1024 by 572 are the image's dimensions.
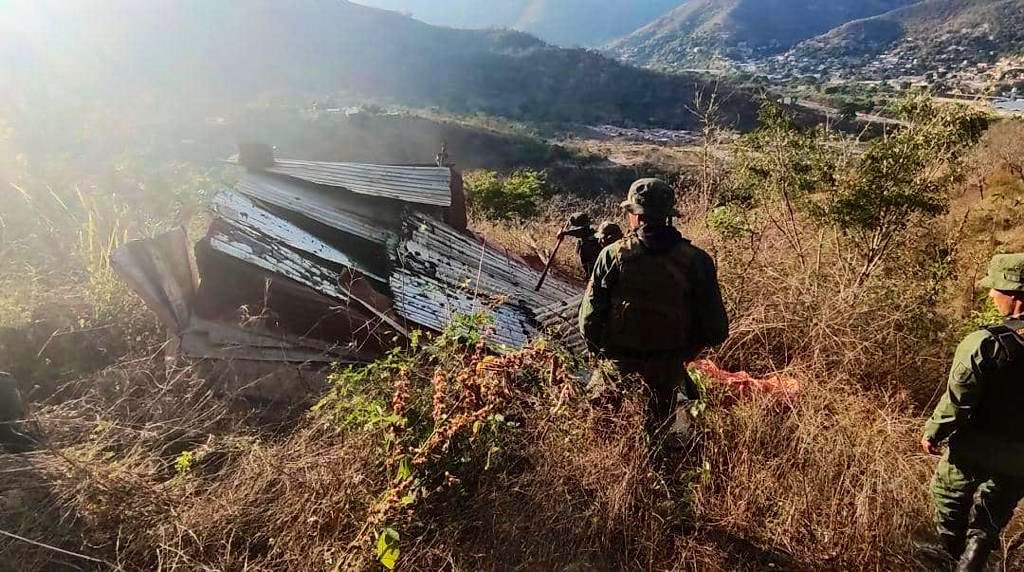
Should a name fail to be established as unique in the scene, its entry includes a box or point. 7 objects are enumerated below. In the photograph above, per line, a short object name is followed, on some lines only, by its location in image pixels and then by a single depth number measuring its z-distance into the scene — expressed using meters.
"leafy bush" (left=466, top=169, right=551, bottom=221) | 10.08
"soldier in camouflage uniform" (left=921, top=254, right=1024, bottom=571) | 1.99
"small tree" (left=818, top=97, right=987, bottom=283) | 3.74
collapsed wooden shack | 3.47
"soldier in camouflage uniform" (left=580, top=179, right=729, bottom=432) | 2.47
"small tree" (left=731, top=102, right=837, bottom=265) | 4.23
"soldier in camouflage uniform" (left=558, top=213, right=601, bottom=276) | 4.32
